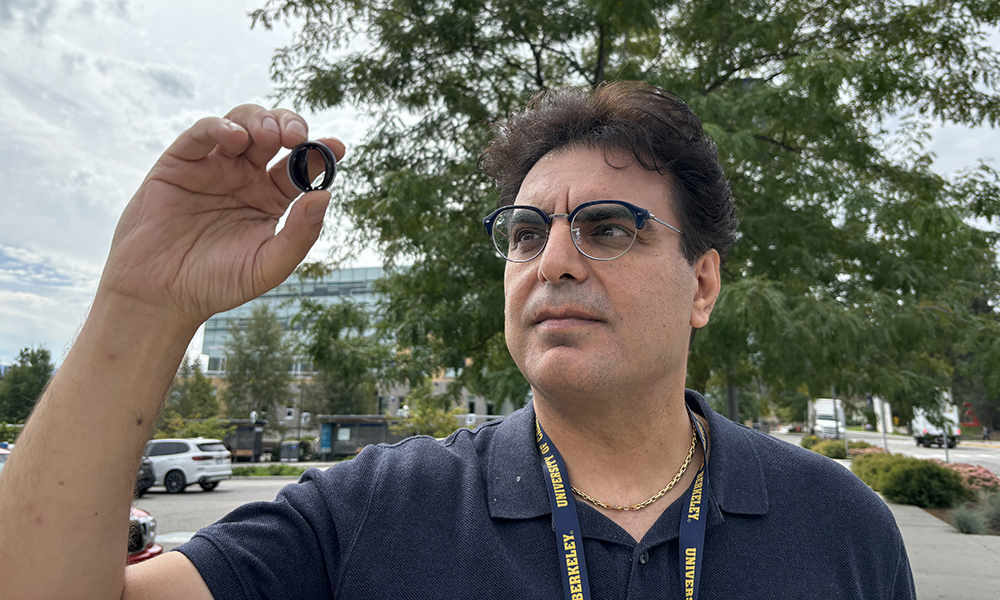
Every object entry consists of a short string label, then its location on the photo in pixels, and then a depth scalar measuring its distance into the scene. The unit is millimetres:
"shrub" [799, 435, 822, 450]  27456
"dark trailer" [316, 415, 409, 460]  34688
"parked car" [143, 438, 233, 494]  19547
